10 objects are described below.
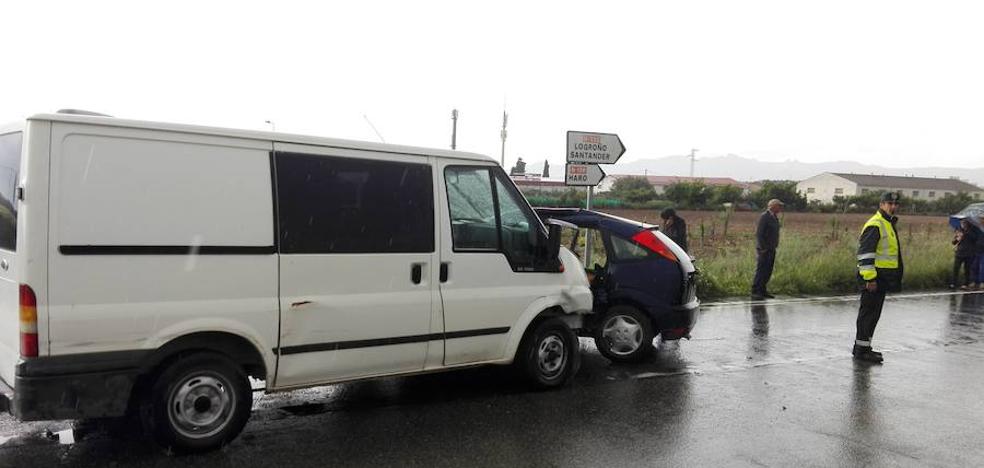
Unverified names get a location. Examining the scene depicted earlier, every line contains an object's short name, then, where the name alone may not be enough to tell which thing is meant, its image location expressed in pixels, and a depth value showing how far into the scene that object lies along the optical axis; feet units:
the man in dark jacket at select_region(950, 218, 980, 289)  48.19
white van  12.79
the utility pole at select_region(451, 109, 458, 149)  49.56
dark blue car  23.58
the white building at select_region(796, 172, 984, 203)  323.57
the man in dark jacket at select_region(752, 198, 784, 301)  40.55
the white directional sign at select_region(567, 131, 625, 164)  34.83
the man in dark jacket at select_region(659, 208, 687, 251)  35.88
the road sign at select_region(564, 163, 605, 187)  34.86
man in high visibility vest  25.35
